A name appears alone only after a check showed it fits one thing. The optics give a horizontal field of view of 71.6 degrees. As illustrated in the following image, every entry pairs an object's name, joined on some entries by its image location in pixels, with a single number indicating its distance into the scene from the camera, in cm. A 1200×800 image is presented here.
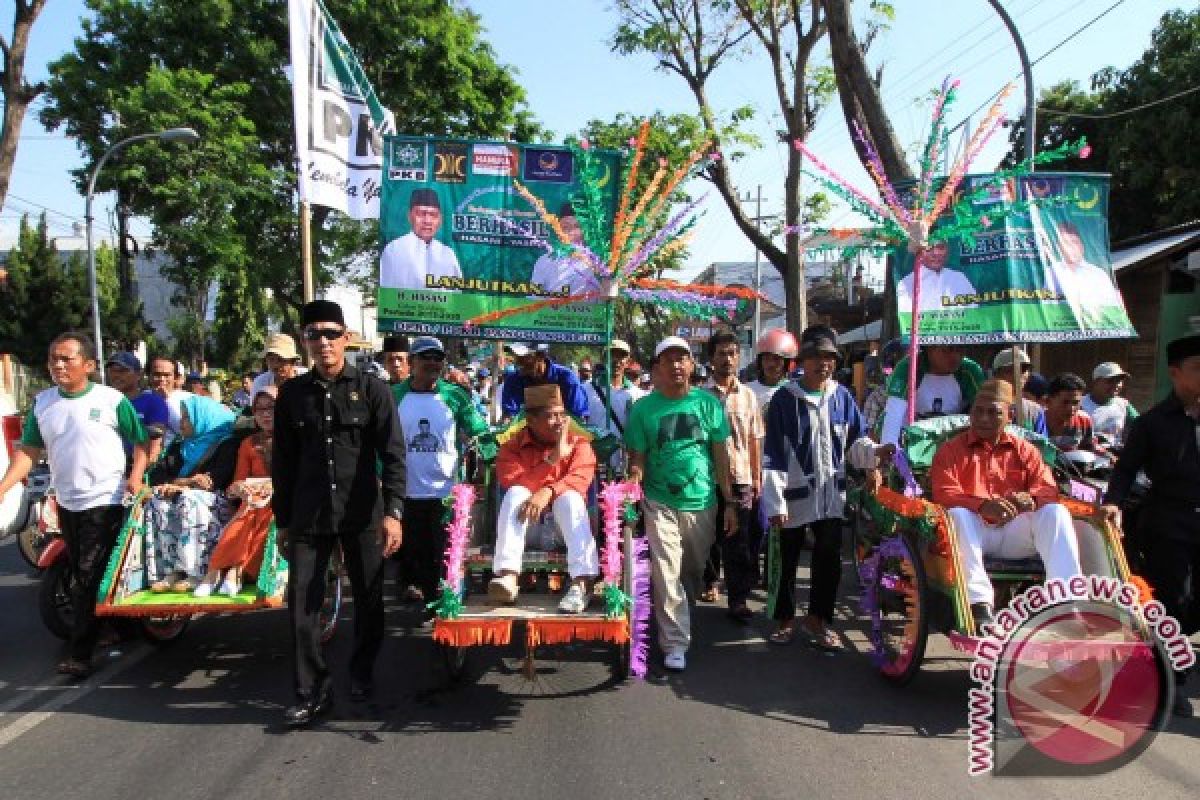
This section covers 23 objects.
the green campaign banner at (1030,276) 682
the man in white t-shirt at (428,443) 580
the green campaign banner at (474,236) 638
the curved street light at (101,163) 1450
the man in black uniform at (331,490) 422
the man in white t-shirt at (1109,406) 732
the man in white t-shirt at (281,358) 588
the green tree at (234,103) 1598
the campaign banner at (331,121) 685
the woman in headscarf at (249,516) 474
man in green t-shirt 482
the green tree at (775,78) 1410
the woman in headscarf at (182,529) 483
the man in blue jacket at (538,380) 649
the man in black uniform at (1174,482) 437
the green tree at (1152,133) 1675
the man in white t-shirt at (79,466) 475
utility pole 3142
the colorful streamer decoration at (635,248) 526
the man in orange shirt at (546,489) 446
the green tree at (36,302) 2956
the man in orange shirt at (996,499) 415
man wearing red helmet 632
